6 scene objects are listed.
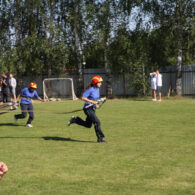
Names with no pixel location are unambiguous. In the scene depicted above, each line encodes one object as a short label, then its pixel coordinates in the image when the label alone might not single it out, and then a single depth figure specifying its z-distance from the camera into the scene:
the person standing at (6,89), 22.34
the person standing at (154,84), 24.66
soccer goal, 32.28
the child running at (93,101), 10.70
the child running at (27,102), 14.16
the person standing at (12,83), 25.56
